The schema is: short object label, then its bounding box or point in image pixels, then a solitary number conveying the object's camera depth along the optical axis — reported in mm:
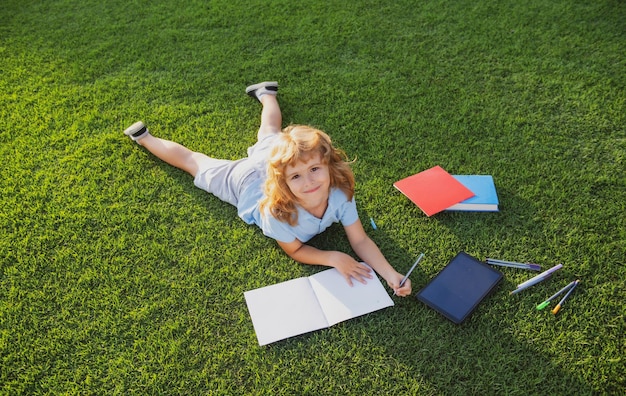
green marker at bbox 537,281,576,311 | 2277
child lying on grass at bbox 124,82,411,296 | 2242
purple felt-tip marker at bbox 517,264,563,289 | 2363
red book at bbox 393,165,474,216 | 2732
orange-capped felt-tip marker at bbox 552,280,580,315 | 2258
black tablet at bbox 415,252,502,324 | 2273
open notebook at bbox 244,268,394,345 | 2275
